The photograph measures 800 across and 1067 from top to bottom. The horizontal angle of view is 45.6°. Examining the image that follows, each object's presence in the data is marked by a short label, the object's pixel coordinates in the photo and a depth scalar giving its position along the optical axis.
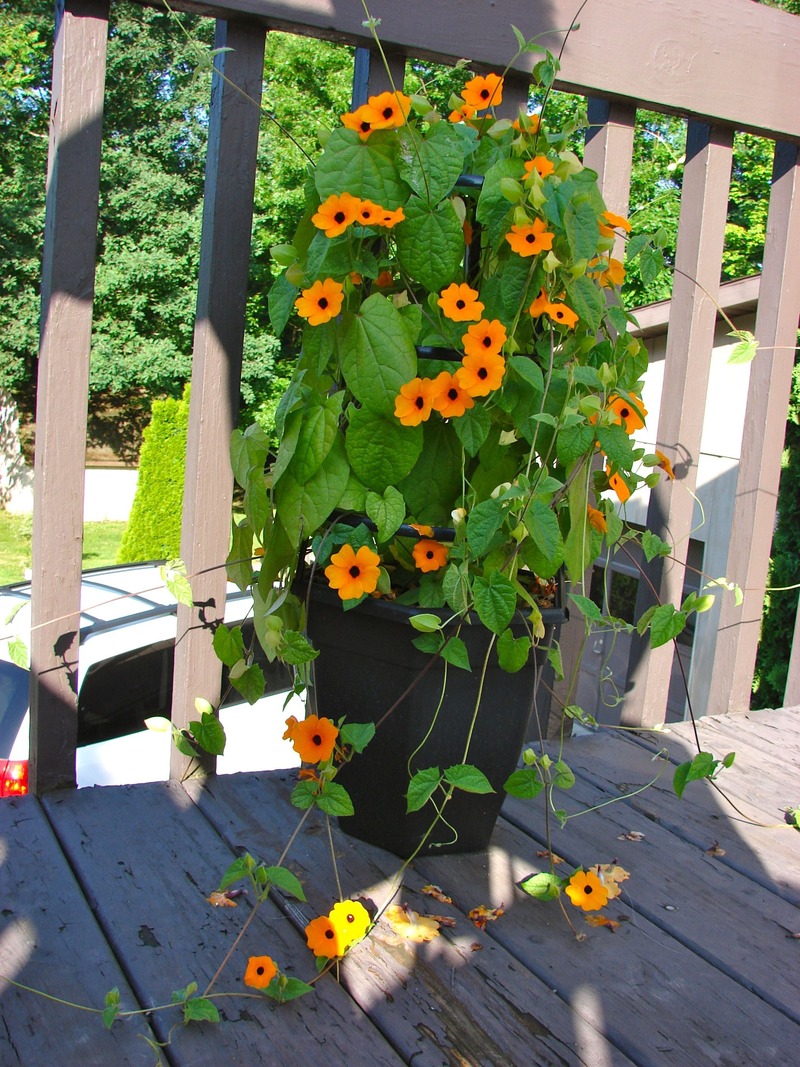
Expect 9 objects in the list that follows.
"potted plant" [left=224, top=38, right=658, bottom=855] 1.00
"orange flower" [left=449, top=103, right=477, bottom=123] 1.15
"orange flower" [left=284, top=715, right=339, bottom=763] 1.02
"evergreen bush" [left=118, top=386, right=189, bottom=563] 10.86
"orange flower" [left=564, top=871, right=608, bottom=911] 1.06
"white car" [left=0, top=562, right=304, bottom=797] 2.71
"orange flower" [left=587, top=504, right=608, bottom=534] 1.21
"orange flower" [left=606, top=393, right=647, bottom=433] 1.11
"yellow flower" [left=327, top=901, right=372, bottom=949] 0.94
